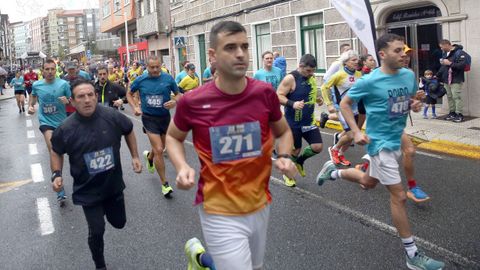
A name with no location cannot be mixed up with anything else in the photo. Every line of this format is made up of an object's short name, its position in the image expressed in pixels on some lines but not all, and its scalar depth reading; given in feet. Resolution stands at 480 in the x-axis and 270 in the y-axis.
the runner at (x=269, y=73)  28.78
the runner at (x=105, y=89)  31.30
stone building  38.52
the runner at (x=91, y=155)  13.62
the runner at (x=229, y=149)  9.31
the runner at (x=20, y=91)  71.67
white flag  23.21
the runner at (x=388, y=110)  13.87
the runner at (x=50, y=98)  23.79
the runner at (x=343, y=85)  25.88
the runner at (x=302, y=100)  22.15
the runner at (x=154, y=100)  23.16
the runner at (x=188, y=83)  40.83
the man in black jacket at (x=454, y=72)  36.37
